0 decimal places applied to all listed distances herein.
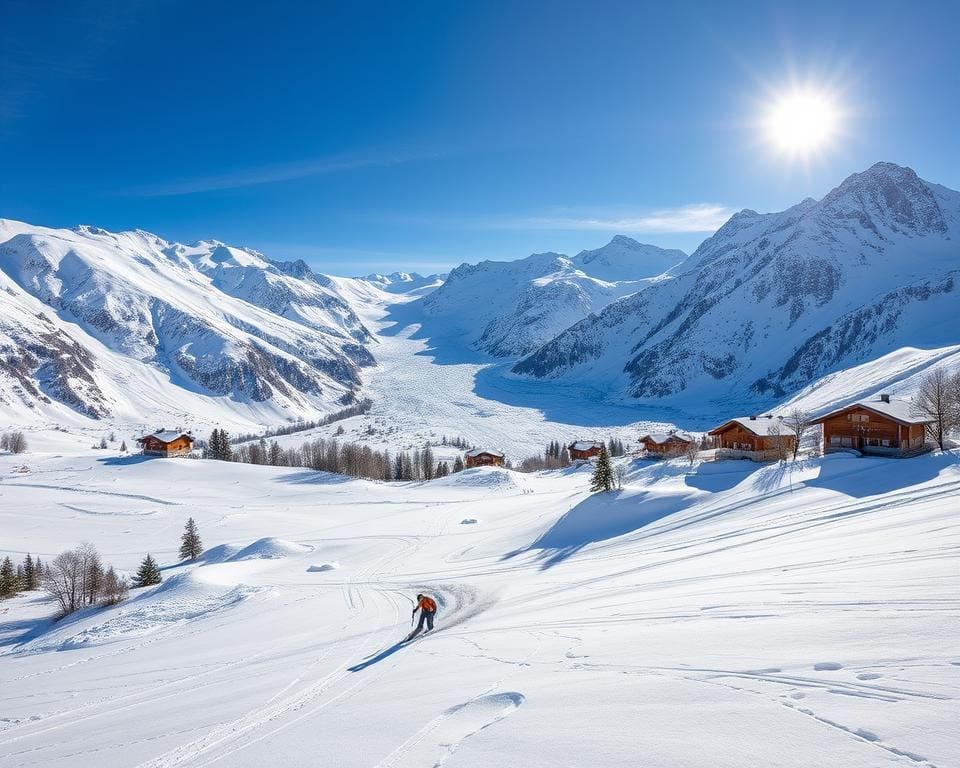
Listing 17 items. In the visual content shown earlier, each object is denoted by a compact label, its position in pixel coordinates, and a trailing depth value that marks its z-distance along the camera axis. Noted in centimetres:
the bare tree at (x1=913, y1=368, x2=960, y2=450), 3825
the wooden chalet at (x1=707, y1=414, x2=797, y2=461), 4881
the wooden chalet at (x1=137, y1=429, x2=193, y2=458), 9738
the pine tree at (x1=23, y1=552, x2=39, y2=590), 4394
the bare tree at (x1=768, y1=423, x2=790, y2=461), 4416
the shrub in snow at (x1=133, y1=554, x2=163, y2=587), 3836
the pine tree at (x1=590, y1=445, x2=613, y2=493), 4144
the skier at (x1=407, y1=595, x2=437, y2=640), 1853
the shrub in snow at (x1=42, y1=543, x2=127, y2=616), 3581
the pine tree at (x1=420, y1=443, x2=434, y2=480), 9354
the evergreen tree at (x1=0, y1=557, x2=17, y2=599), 4150
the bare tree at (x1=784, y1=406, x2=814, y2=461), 4480
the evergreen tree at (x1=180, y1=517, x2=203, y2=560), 4666
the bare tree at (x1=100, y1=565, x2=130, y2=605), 3438
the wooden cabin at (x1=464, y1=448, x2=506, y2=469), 9612
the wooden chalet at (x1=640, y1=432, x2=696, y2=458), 7088
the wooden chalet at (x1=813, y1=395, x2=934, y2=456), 4050
